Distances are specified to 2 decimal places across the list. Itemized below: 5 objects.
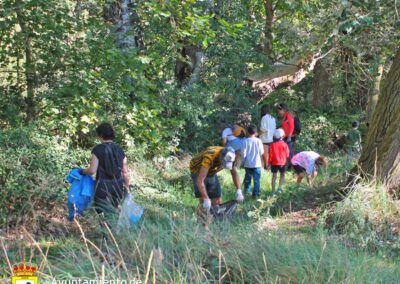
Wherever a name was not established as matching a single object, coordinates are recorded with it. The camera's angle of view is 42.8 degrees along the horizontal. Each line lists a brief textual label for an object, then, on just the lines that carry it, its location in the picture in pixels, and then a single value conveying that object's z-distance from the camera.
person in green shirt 13.41
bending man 6.95
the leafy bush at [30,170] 7.55
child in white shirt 9.63
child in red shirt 10.16
